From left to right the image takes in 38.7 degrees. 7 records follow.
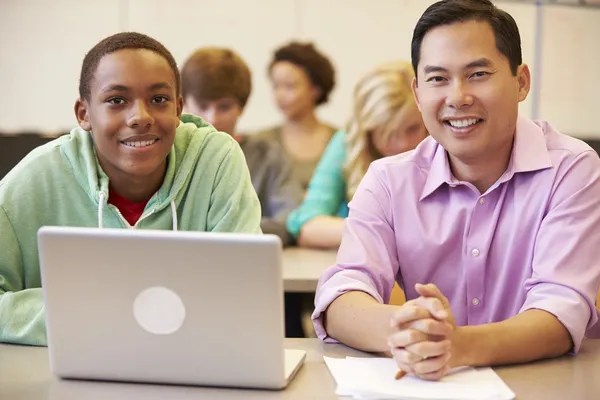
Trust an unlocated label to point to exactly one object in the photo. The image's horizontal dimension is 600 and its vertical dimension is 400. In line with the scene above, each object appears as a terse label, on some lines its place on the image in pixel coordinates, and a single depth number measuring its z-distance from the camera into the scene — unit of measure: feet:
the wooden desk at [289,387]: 4.08
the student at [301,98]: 12.73
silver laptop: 3.85
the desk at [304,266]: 7.80
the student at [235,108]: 10.74
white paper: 4.01
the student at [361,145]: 9.80
